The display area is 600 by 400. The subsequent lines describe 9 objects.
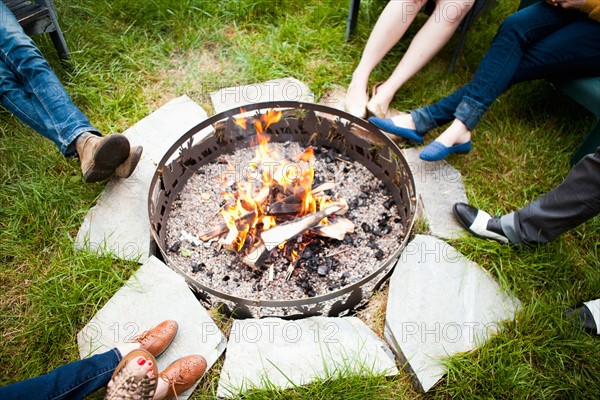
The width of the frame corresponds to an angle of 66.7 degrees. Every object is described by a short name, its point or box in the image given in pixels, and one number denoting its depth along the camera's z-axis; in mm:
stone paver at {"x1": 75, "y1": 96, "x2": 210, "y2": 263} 2227
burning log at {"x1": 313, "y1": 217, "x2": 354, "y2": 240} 2254
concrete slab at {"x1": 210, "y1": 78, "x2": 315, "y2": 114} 2867
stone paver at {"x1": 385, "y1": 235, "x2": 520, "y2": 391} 1945
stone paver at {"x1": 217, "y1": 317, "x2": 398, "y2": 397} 1853
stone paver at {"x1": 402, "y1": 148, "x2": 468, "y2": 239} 2350
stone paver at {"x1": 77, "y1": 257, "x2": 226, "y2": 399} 1928
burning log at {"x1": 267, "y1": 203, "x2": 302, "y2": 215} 2254
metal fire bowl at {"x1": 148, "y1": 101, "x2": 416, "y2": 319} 2004
